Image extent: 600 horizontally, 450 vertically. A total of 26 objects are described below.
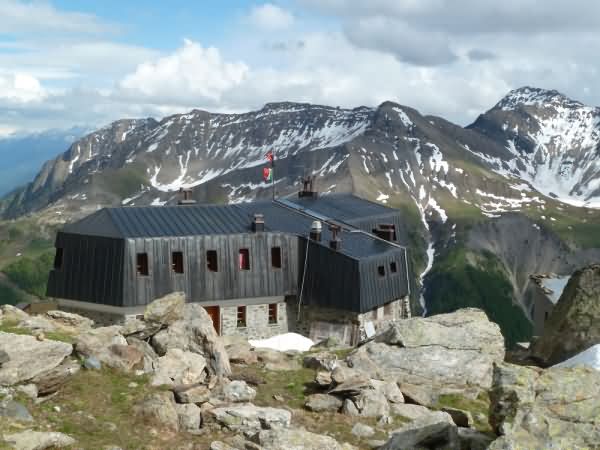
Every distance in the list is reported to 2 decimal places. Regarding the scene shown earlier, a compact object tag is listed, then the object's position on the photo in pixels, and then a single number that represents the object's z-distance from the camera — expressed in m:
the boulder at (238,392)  23.77
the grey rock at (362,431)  21.84
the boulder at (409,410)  24.20
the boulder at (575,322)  30.81
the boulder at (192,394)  22.78
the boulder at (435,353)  28.83
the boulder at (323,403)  23.95
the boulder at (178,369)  24.66
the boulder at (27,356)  21.56
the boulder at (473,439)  16.26
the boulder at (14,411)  19.52
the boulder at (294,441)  18.70
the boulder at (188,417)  20.94
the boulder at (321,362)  29.27
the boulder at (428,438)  17.16
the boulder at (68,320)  33.98
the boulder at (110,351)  25.05
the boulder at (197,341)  27.44
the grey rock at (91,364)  24.33
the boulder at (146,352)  25.62
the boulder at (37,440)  17.34
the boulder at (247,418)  21.11
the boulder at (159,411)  20.77
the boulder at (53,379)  21.73
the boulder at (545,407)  14.11
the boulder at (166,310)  30.16
